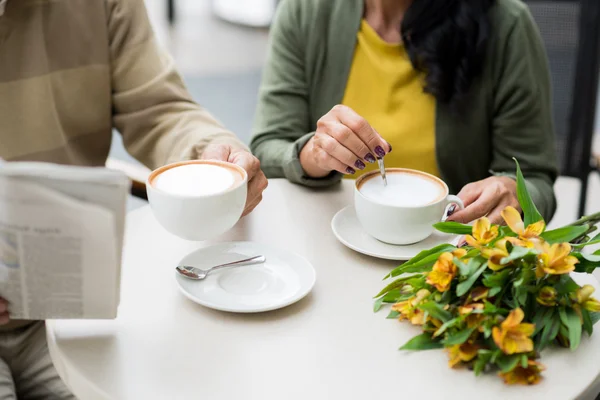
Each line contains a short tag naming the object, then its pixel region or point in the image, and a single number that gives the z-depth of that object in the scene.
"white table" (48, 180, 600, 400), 0.69
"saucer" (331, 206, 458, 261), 0.95
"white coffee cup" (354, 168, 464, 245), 0.92
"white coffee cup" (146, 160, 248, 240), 0.83
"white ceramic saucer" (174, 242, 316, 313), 0.83
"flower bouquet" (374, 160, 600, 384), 0.69
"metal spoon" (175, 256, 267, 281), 0.88
